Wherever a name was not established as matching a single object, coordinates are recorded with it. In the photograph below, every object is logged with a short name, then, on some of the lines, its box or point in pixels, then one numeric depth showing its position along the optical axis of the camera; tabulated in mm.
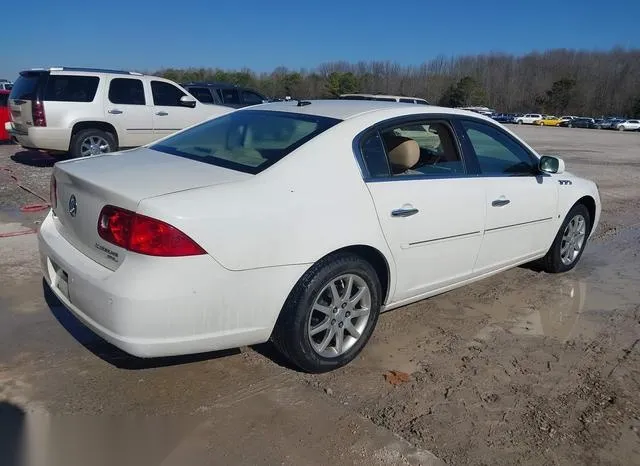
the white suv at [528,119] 76962
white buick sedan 2648
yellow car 73750
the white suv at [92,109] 9609
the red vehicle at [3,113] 13055
